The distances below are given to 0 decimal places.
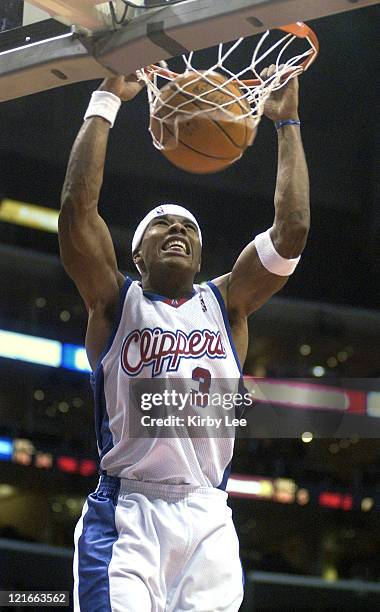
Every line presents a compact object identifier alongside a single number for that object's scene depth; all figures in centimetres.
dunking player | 291
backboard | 280
